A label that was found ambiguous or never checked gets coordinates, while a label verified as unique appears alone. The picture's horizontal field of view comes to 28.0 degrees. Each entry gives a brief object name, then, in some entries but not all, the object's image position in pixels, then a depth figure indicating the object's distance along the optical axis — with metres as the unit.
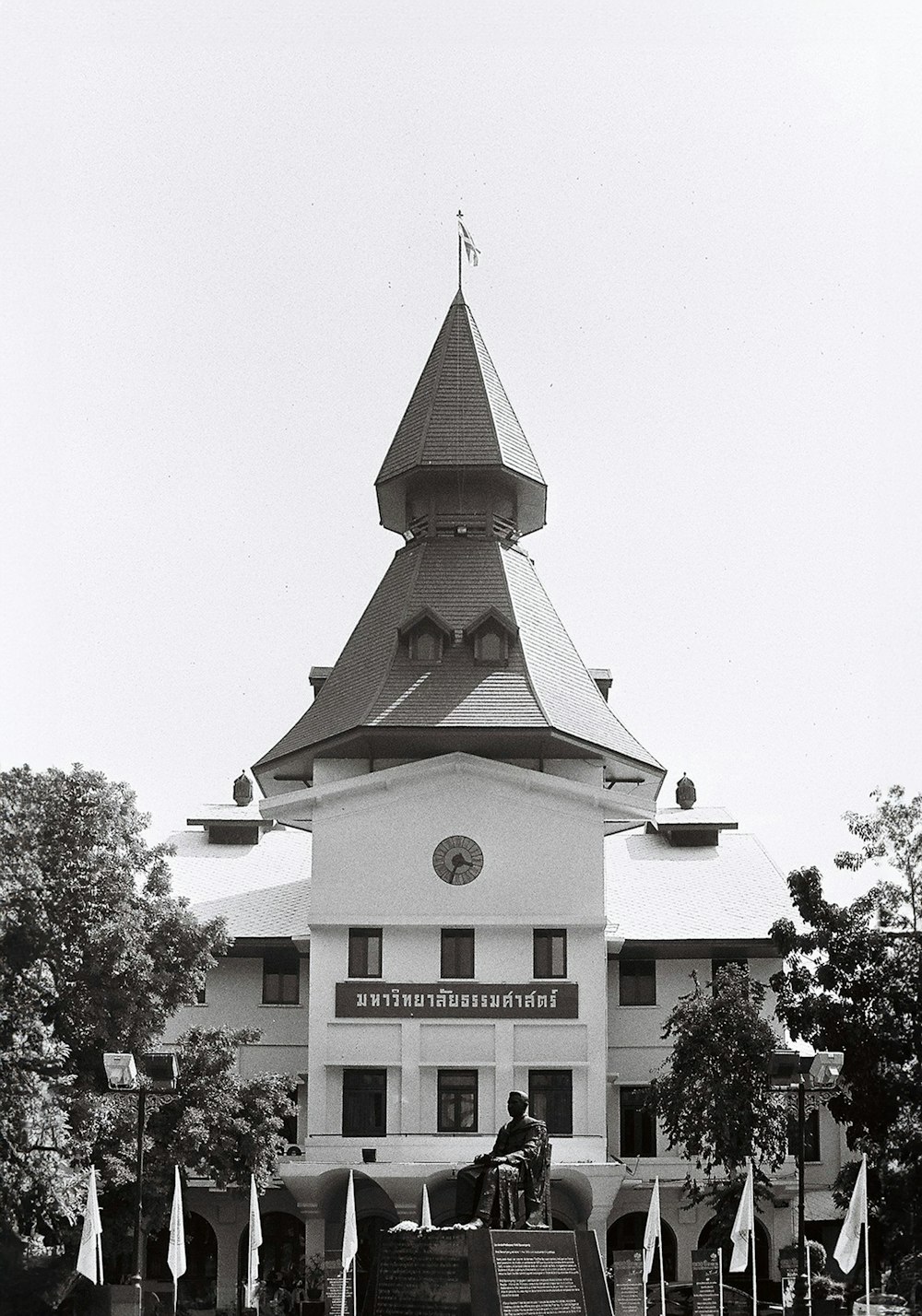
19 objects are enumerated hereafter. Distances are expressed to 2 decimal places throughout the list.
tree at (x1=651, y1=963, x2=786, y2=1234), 41.53
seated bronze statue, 21.27
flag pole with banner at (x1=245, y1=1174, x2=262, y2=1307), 35.16
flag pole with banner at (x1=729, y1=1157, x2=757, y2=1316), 35.28
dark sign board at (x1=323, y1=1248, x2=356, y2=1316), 35.44
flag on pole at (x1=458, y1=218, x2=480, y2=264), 57.88
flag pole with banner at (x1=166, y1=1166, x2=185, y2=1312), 32.34
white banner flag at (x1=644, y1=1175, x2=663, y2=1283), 36.31
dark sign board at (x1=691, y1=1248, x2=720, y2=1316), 35.00
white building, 44.94
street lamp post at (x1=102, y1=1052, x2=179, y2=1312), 29.25
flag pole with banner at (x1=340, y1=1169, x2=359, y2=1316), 33.12
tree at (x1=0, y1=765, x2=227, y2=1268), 36.41
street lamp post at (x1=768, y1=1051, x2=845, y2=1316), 30.55
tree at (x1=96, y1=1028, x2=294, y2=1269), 38.72
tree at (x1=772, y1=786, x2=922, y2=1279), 36.34
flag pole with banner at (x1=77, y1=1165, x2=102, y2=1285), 31.27
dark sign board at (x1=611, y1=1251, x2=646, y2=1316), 36.91
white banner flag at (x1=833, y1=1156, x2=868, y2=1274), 29.05
